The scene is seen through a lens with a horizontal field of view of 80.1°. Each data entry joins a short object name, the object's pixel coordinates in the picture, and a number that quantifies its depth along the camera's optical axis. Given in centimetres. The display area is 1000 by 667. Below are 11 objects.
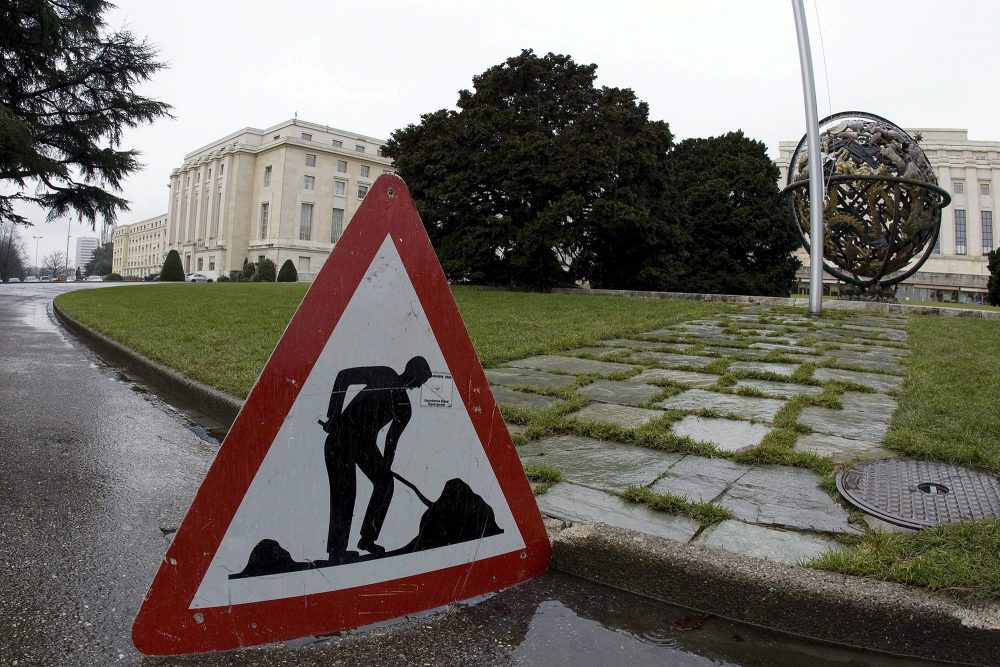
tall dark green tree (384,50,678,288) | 2012
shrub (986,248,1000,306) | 2471
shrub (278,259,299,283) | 5332
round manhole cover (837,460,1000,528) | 243
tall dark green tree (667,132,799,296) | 2936
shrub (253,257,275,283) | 5816
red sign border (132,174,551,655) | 161
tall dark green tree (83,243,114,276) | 13150
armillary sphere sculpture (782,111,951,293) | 1520
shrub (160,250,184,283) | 5088
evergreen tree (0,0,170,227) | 2036
